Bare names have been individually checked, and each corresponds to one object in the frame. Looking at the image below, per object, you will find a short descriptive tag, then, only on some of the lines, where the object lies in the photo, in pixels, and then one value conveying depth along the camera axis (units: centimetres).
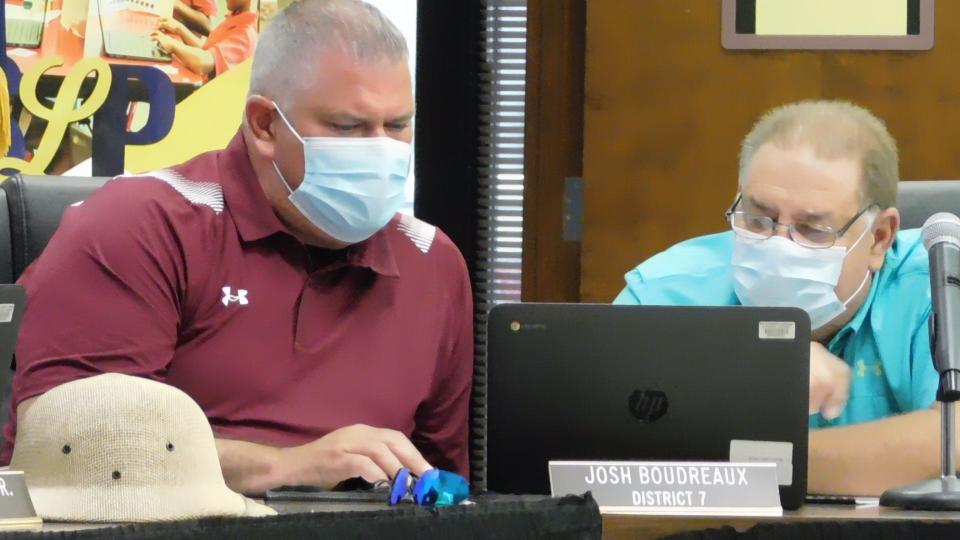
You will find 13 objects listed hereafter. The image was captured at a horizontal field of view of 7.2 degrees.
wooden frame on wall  853
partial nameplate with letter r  687
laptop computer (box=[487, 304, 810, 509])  715
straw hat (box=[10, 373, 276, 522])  686
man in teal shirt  757
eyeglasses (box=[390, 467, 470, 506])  694
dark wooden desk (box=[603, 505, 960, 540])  697
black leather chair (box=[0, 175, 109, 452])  768
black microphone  713
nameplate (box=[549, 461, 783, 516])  704
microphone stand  709
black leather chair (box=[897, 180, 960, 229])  779
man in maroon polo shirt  749
